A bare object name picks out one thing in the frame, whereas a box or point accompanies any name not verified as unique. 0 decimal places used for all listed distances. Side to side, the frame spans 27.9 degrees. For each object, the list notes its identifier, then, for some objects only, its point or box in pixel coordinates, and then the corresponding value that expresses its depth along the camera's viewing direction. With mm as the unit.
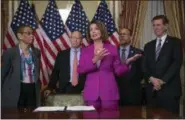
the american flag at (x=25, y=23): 5547
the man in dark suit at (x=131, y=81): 4496
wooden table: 2541
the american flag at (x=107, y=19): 5656
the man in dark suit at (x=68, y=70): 4707
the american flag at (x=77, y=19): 5809
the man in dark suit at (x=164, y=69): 3965
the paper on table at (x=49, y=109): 2873
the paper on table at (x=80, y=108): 2887
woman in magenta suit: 3408
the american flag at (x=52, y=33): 5656
